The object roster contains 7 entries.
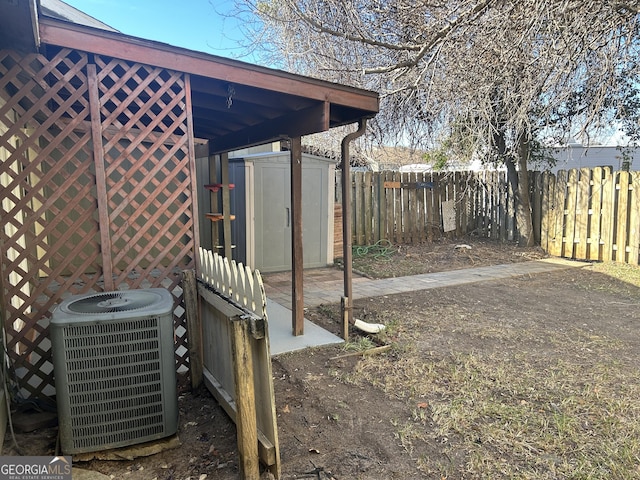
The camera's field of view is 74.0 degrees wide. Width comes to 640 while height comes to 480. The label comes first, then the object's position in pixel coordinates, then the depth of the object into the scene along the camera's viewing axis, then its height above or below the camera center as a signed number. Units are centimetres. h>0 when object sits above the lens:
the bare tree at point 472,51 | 473 +190
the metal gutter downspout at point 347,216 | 425 -18
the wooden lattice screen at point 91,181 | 260 +14
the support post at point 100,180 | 270 +14
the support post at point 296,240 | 400 -40
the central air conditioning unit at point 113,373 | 223 -93
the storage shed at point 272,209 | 679 -17
